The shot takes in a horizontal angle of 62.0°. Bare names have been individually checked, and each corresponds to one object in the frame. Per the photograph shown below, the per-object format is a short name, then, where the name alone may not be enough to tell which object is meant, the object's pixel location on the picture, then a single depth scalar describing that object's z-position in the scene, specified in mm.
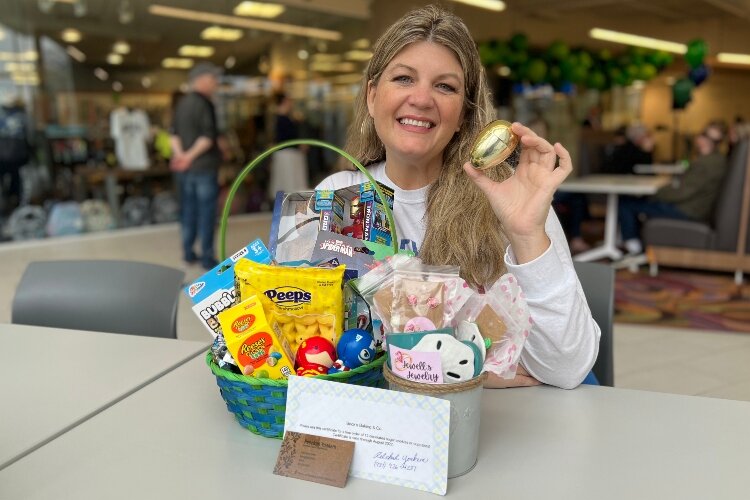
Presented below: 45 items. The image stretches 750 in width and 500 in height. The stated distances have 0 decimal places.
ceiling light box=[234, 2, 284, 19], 8336
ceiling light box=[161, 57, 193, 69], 7855
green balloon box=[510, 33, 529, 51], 8992
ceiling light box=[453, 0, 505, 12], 9890
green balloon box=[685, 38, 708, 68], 8141
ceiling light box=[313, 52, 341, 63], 9141
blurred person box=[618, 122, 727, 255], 5363
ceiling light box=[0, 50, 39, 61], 6379
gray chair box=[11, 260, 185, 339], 1758
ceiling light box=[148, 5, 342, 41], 7734
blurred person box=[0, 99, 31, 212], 6426
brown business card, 834
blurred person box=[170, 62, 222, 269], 4957
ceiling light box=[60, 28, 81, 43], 6945
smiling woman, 1037
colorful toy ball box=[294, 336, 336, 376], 907
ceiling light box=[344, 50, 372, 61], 9414
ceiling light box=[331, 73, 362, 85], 9328
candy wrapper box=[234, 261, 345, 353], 913
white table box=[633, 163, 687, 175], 8011
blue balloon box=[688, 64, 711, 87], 8289
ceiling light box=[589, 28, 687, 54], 11586
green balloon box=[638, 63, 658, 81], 10211
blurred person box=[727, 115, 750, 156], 10324
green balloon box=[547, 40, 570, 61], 9297
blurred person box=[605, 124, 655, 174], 7727
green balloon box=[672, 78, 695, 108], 8203
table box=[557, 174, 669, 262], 5348
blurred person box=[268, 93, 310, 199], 8312
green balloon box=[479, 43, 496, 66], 8703
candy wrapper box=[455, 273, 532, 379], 837
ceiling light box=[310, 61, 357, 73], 9141
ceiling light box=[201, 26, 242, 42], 8164
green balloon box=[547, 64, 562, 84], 9312
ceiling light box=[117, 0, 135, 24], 7340
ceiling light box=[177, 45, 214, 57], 7996
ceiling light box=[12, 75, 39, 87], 6469
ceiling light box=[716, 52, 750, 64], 12378
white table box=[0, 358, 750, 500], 822
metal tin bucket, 795
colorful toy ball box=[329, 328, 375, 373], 903
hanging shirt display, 7391
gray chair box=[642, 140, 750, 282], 4930
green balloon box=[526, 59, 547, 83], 9016
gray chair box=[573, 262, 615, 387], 1597
